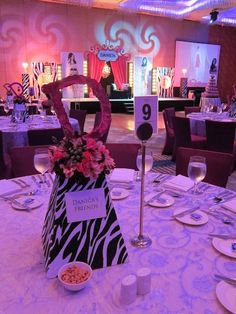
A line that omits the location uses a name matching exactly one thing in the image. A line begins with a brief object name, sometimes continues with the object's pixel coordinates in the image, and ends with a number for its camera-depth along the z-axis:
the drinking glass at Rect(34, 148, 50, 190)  1.46
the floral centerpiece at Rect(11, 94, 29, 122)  3.92
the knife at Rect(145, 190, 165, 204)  1.45
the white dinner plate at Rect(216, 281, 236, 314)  0.79
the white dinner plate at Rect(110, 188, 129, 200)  1.48
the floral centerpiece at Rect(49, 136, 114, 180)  0.93
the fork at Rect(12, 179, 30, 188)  1.63
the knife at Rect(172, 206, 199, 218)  1.30
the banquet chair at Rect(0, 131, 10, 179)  2.93
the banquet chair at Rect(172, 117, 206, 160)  4.17
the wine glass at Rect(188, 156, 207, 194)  1.42
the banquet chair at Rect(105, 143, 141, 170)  2.26
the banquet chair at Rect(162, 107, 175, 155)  5.14
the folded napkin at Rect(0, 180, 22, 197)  1.52
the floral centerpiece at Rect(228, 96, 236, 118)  4.75
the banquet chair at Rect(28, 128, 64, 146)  3.02
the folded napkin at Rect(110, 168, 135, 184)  1.70
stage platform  10.74
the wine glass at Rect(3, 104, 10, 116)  4.64
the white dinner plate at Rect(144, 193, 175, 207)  1.41
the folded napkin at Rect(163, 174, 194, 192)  1.61
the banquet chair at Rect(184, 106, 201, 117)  5.83
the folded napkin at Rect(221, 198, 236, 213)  1.36
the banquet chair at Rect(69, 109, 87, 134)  4.99
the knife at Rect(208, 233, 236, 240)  1.12
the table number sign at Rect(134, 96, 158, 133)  1.15
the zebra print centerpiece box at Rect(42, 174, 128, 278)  0.93
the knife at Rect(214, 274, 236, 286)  0.87
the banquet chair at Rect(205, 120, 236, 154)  3.73
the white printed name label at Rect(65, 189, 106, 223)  0.96
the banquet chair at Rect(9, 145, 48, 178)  2.04
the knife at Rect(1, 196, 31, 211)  1.35
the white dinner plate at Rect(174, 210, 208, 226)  1.23
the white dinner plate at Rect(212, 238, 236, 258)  1.03
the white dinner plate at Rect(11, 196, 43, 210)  1.36
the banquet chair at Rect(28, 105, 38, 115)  6.70
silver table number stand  1.03
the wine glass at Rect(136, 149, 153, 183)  1.44
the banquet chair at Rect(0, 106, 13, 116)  5.15
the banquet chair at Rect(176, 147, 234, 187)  1.96
